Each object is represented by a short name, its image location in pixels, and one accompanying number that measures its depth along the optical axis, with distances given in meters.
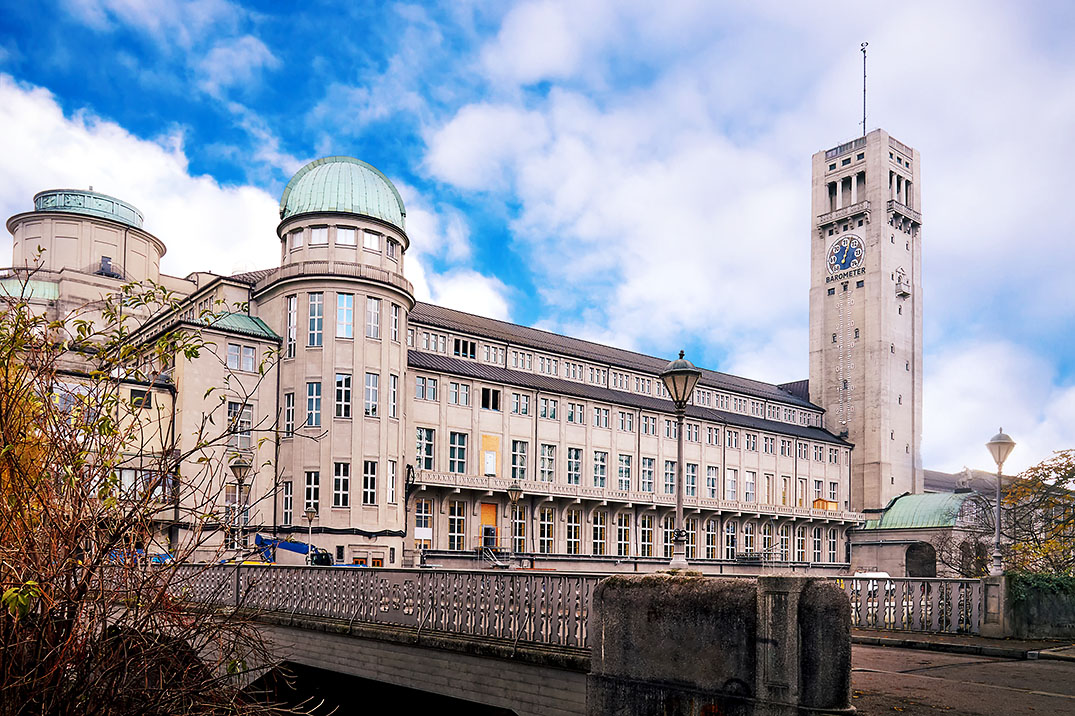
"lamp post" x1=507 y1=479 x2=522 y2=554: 30.81
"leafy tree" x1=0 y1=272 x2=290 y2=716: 8.00
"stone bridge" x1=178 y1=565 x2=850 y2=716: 10.22
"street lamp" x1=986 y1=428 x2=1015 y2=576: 21.56
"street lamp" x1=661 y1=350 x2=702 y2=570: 14.46
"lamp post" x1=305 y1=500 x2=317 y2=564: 48.09
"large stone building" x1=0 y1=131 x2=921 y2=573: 51.25
